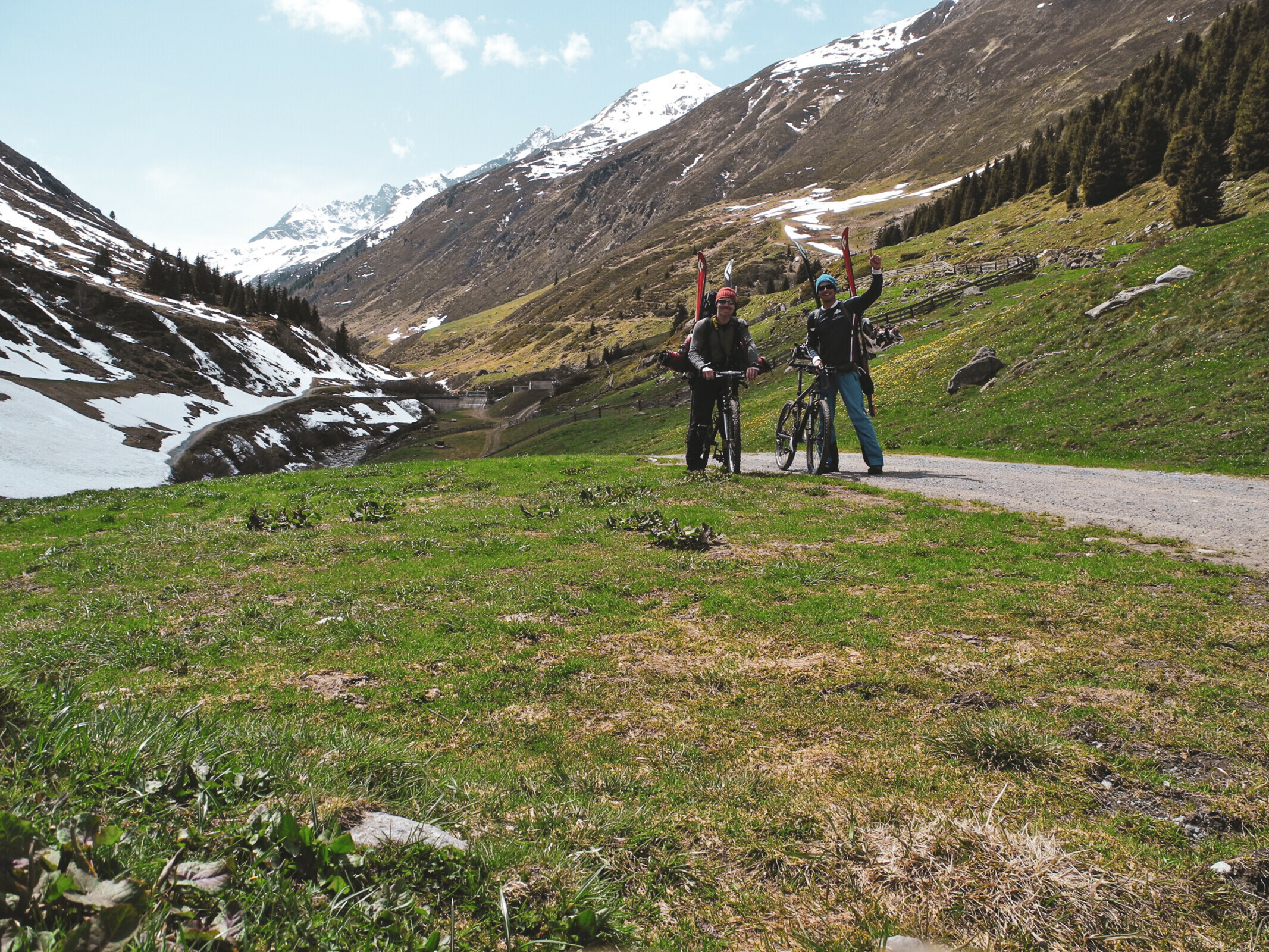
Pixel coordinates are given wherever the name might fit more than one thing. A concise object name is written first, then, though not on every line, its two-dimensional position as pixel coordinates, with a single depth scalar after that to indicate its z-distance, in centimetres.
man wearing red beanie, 1389
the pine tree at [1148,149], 6688
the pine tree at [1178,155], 5347
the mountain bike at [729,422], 1447
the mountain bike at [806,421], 1505
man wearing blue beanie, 1441
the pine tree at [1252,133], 4744
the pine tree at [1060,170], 8544
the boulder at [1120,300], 2370
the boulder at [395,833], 255
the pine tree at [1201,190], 4269
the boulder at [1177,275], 2344
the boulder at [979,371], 2662
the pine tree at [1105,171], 6969
